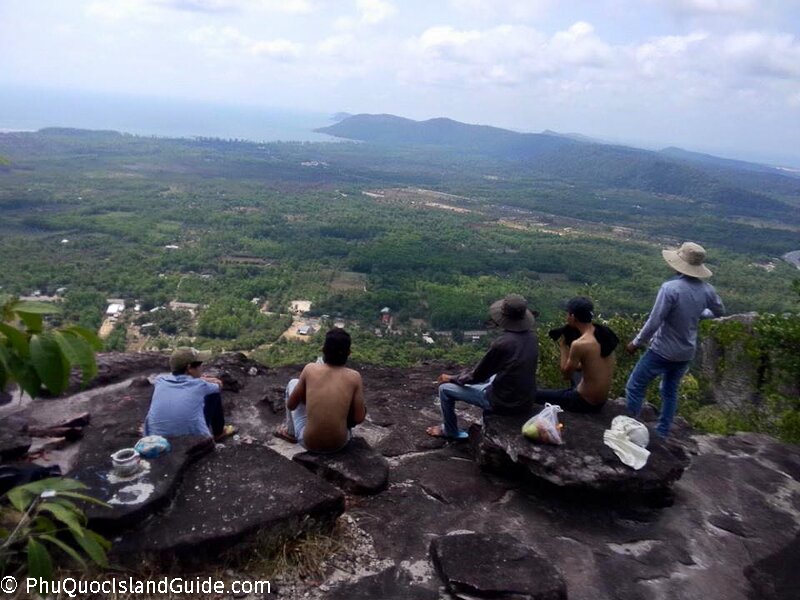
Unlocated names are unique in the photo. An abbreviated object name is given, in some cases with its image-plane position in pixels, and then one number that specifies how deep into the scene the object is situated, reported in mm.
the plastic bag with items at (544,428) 4574
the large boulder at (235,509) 3354
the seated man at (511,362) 4816
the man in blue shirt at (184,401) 4492
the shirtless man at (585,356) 5035
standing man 5211
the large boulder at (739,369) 8102
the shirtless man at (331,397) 4500
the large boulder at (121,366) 7012
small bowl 3623
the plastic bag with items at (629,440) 4480
